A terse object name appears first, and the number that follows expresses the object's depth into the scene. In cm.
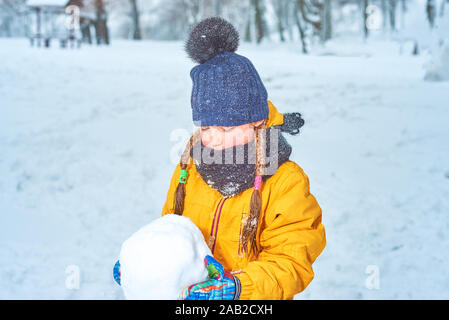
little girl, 132
